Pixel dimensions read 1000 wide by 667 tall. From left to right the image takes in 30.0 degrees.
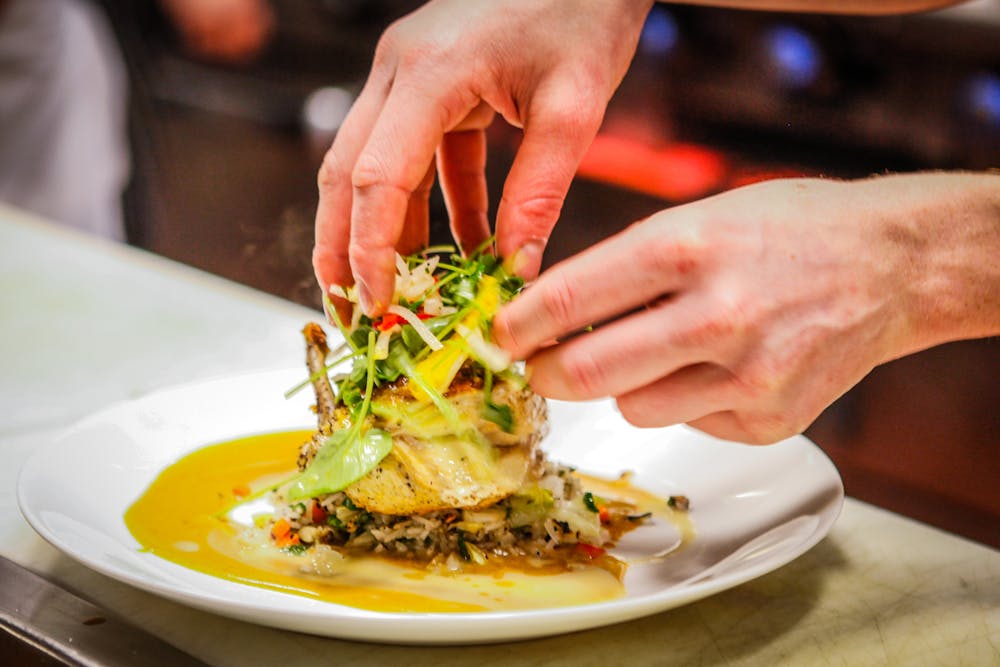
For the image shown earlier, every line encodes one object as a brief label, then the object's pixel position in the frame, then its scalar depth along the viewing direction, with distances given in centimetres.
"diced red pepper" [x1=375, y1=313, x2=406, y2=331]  66
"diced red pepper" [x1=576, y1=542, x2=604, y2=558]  66
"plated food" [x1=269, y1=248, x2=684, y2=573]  65
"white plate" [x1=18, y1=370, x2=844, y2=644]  57
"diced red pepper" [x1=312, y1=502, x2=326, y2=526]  68
